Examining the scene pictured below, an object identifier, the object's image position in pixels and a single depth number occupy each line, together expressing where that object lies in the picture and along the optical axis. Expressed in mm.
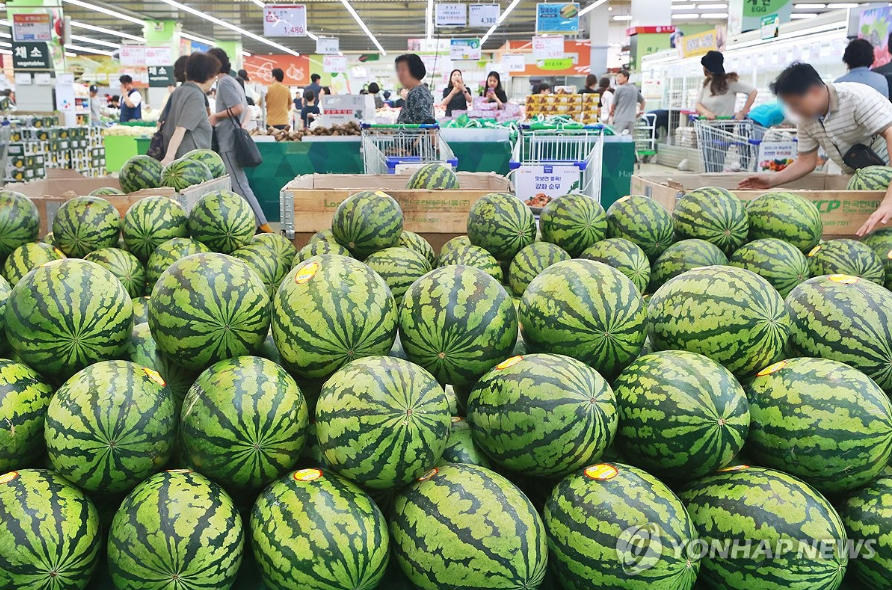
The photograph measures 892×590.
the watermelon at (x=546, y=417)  1329
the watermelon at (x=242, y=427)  1344
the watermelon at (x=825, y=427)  1354
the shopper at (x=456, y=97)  11680
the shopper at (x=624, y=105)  12906
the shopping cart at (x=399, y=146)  5891
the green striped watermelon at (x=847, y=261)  2277
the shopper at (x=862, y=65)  5959
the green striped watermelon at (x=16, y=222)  2260
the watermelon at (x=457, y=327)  1545
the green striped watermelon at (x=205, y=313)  1531
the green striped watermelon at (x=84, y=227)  2352
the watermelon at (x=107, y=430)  1312
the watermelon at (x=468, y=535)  1200
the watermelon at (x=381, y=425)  1281
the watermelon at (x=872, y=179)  3256
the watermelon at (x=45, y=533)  1197
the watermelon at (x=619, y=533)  1206
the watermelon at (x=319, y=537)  1209
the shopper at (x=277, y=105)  12641
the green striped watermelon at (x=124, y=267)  2179
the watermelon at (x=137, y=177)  3773
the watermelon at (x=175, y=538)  1210
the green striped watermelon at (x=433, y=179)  3582
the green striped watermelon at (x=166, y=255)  2229
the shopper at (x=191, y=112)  5547
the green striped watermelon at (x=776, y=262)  2146
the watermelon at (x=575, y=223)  2355
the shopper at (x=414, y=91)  6176
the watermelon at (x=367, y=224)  2320
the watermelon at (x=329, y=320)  1502
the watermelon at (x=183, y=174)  3701
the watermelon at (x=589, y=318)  1559
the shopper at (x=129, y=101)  15344
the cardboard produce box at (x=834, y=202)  3117
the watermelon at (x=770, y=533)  1224
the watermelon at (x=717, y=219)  2381
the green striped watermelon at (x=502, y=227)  2434
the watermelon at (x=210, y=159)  4285
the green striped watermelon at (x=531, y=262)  2205
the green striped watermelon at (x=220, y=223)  2432
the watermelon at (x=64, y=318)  1493
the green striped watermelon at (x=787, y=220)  2424
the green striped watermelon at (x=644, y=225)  2365
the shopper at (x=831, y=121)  3639
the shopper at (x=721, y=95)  9266
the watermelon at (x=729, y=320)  1563
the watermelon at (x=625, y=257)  2162
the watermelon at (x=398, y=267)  2072
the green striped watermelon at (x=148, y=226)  2375
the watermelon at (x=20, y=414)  1369
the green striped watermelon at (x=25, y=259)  2113
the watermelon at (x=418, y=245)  2488
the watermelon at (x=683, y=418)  1358
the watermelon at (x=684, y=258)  2189
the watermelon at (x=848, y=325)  1597
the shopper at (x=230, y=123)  6094
